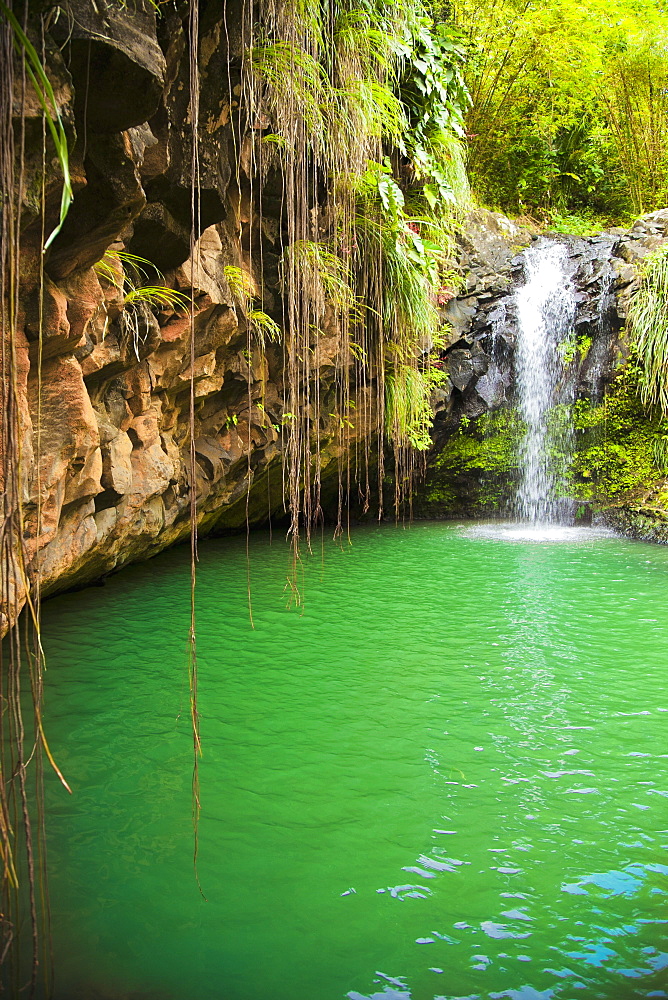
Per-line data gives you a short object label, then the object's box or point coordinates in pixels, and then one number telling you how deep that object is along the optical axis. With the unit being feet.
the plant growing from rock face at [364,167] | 12.46
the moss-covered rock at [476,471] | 31.19
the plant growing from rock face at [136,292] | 11.76
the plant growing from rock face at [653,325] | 27.02
